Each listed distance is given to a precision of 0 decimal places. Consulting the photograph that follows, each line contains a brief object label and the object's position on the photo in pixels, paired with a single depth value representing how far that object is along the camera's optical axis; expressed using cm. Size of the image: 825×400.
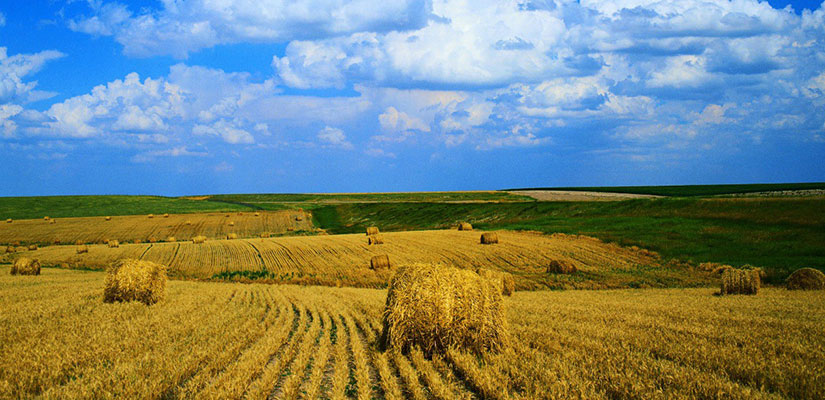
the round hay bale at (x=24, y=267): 2706
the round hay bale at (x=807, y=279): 2047
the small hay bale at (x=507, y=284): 2005
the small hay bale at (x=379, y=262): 2944
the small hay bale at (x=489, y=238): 3606
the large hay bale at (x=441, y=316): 983
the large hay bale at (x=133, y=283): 1686
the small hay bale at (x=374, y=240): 3903
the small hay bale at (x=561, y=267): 2722
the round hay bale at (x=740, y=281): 1938
